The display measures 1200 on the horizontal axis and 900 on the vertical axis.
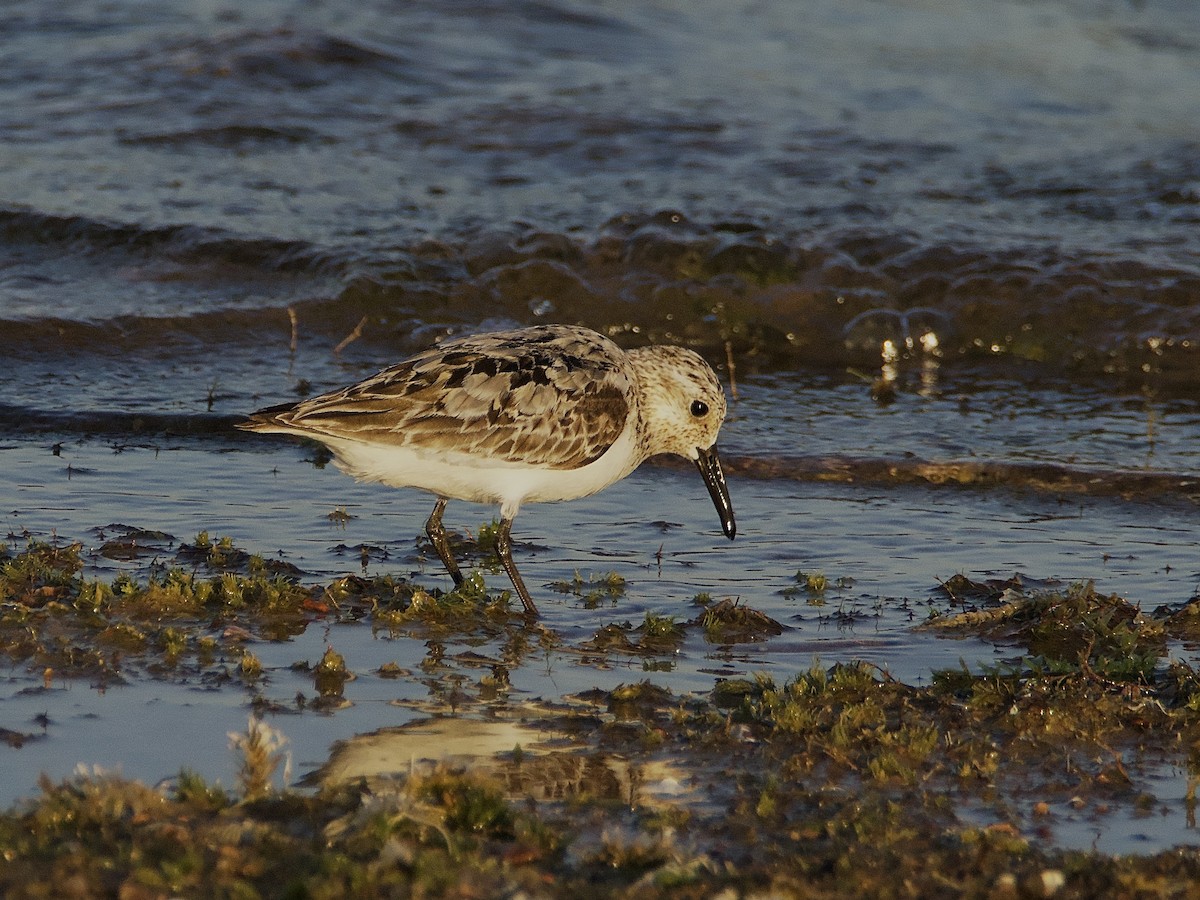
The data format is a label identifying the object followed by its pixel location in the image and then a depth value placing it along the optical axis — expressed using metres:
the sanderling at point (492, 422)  6.76
